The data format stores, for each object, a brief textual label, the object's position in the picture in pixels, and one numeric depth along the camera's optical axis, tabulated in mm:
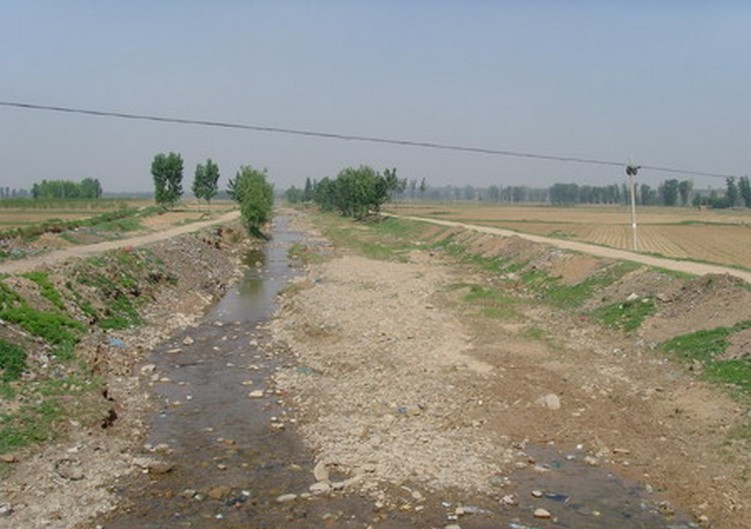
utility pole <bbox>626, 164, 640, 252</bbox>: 35406
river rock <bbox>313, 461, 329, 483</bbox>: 10594
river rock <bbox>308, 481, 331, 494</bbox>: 10141
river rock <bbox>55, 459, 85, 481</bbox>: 10430
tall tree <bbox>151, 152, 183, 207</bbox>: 82312
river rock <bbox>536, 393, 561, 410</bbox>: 13898
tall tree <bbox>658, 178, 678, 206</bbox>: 186500
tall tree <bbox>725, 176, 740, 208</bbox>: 153500
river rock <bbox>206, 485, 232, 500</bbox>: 10062
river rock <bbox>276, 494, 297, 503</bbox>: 9906
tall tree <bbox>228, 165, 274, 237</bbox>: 64750
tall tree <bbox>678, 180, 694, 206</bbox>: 188750
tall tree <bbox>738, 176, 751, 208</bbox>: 156250
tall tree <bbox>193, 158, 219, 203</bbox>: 91338
